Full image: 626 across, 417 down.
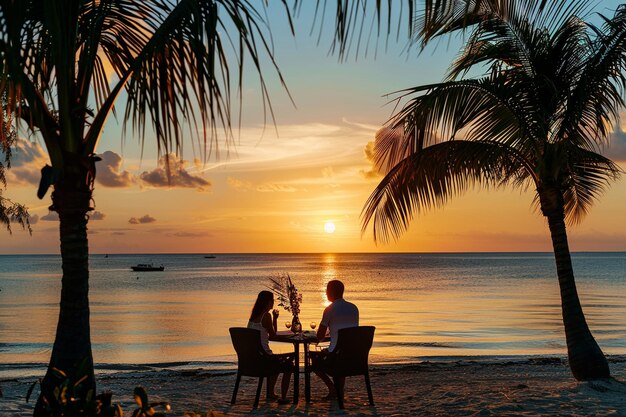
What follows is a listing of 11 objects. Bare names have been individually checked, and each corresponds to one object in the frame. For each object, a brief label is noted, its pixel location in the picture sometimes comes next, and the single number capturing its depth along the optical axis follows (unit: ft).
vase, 29.07
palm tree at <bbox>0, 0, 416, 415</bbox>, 10.40
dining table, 28.25
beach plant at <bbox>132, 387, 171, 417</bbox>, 9.65
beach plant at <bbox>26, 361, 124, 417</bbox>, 10.04
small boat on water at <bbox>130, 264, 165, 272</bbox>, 356.59
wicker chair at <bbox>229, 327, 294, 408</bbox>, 27.63
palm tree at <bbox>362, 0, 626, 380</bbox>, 30.22
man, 27.50
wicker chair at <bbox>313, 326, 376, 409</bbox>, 27.14
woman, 28.08
